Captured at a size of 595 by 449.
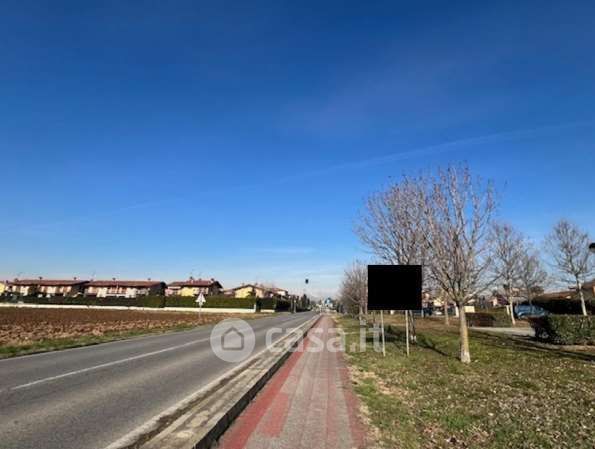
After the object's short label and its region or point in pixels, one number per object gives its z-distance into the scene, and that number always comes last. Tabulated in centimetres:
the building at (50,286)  12225
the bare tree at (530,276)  4034
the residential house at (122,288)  12172
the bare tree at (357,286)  4350
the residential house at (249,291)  13750
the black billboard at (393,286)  1386
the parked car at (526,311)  5077
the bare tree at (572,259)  3725
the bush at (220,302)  7856
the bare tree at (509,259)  3588
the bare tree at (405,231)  1821
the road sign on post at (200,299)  3647
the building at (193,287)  12556
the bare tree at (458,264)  1262
